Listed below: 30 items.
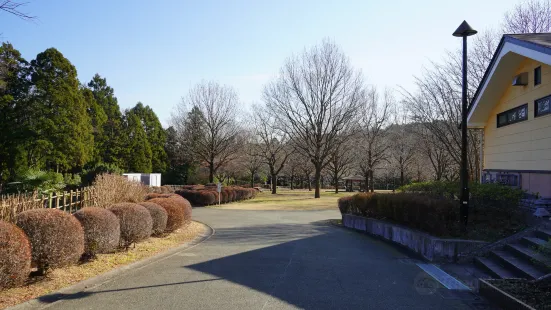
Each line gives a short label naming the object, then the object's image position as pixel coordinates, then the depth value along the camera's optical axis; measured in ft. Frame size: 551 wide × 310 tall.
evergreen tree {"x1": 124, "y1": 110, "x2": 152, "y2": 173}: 165.07
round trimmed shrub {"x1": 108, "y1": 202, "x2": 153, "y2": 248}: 32.12
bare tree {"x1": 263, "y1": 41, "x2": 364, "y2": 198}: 133.75
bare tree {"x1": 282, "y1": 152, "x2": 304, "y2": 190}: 187.32
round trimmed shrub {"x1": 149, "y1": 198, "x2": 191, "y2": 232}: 43.01
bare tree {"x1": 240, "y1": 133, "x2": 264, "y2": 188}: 173.03
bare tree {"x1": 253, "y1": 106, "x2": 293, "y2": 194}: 175.73
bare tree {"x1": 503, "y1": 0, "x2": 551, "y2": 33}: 61.36
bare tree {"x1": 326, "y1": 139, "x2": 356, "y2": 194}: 151.33
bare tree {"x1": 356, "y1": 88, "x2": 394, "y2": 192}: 160.86
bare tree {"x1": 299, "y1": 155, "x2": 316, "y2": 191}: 181.23
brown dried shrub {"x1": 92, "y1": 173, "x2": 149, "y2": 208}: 42.14
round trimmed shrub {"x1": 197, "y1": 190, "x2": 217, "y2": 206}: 109.09
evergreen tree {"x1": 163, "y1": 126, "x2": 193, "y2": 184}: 174.91
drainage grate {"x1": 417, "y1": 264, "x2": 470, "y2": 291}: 23.95
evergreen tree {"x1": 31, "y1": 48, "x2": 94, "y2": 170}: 111.96
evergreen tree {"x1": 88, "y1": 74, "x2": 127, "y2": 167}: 160.76
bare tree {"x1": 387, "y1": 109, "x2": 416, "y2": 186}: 146.82
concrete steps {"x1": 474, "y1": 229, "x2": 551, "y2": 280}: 22.31
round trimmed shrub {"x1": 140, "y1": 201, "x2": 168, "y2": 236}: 38.89
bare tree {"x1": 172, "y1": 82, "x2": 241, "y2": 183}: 156.76
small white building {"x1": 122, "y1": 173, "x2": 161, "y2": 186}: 113.46
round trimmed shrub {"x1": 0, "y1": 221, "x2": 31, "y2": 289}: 19.13
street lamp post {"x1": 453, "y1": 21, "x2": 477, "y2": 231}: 32.99
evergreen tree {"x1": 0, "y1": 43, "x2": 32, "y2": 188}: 106.73
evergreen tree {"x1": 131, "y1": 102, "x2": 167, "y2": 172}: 178.29
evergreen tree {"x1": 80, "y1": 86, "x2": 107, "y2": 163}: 144.97
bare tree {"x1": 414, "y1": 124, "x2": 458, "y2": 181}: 80.84
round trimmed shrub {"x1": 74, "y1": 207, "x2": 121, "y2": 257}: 27.22
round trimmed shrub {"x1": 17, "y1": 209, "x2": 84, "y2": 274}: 22.36
